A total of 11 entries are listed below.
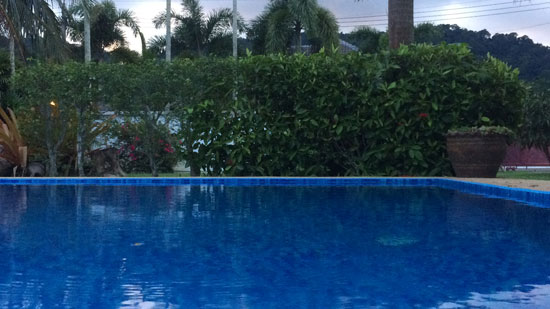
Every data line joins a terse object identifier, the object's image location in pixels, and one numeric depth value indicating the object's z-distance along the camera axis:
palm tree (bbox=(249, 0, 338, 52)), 31.14
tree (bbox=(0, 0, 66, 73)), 17.00
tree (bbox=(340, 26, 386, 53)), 40.56
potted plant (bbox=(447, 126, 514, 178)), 12.34
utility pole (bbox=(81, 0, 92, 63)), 26.83
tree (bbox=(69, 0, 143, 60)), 39.34
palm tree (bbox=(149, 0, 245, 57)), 38.31
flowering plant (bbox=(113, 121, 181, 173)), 14.02
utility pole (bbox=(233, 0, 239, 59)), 32.83
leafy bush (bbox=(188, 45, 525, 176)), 13.21
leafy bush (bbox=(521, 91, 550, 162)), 17.66
